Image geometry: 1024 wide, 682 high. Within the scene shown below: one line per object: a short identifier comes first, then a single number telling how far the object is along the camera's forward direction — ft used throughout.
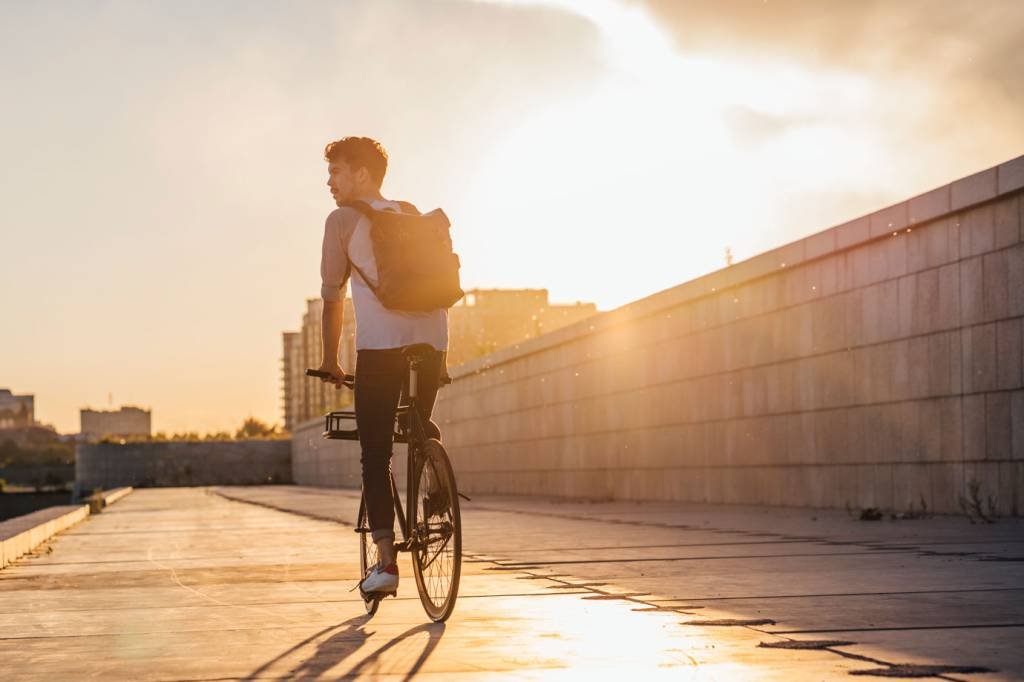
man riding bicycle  18.61
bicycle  18.10
